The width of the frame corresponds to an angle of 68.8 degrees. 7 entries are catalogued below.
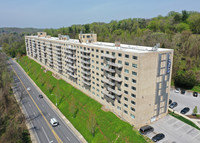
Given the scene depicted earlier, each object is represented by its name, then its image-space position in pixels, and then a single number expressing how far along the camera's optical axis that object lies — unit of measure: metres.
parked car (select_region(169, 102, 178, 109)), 57.09
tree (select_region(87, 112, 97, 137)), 46.44
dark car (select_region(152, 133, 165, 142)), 39.87
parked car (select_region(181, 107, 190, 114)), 53.08
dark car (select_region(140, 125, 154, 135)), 42.63
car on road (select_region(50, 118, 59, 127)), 53.41
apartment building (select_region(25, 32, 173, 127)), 43.06
